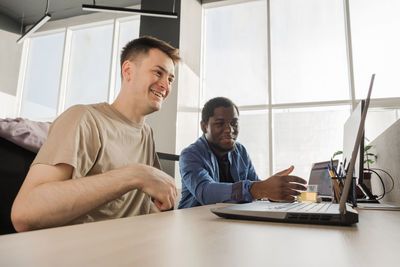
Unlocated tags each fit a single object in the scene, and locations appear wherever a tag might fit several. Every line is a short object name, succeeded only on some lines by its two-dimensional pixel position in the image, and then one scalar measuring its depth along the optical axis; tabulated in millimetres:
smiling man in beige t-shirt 811
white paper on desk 1086
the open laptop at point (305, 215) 582
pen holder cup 1203
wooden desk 301
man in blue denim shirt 1250
